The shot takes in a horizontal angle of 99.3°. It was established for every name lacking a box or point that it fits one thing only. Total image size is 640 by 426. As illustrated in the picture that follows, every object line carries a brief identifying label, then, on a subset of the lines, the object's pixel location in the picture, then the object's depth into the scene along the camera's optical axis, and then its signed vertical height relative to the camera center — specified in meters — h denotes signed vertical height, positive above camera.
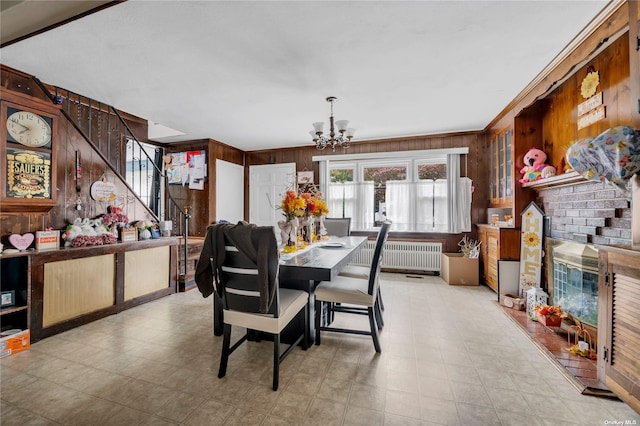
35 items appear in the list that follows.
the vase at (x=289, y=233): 2.68 -0.19
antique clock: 2.41 +0.54
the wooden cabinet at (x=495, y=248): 3.55 -0.47
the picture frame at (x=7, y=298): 2.32 -0.74
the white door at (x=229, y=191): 5.40 +0.47
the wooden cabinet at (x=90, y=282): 2.49 -0.75
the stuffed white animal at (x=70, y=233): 2.85 -0.21
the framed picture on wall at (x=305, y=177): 5.65 +0.77
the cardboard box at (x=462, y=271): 4.18 -0.88
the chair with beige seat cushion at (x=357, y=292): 2.25 -0.67
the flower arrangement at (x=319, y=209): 3.08 +0.06
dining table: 1.89 -0.39
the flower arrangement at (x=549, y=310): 2.71 -0.97
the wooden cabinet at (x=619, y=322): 1.53 -0.65
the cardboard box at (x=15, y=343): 2.18 -1.08
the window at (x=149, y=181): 5.14 +0.64
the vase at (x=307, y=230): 3.10 -0.19
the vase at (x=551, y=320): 2.67 -1.05
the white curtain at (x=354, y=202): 5.23 +0.23
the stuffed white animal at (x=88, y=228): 2.99 -0.16
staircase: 3.31 +1.02
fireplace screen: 2.29 -0.61
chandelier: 3.09 +0.94
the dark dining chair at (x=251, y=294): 1.71 -0.54
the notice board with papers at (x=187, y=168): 5.24 +0.90
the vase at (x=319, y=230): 3.43 -0.21
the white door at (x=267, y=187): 5.81 +0.58
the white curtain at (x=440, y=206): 4.82 +0.14
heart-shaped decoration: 2.44 -0.25
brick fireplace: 2.16 -0.20
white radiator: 4.76 -0.75
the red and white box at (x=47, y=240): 2.59 -0.26
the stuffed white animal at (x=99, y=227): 3.13 -0.16
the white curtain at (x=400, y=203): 5.00 +0.20
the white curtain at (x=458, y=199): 4.67 +0.26
